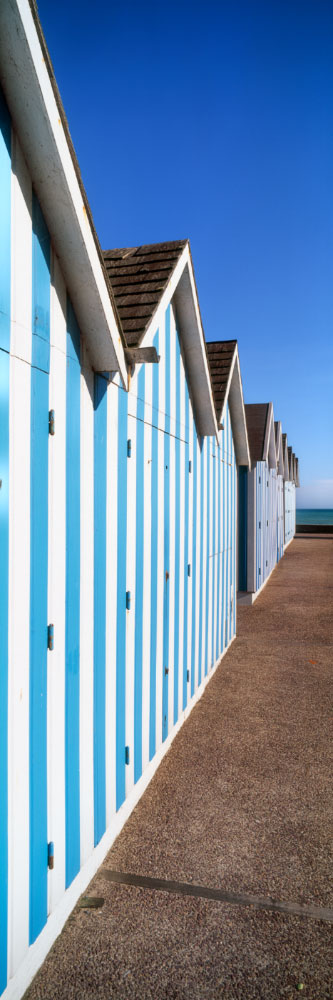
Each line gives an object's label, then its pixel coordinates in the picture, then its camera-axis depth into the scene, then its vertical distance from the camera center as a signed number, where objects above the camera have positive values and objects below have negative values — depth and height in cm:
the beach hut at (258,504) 1325 -12
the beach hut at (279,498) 2075 +2
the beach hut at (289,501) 2829 -13
